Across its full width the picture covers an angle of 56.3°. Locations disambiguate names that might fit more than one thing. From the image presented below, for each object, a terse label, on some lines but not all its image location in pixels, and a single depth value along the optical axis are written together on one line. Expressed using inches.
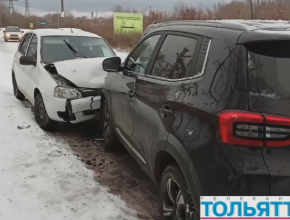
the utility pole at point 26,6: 3042.5
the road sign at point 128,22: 996.6
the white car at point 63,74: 168.3
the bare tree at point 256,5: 621.3
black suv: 64.0
